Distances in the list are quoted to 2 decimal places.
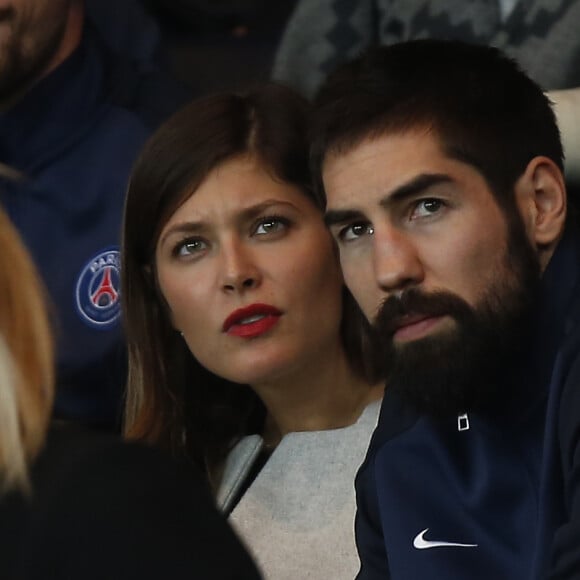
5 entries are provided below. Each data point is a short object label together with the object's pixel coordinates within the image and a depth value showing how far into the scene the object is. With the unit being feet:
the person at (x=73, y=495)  23.78
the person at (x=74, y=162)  27.71
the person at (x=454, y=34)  27.37
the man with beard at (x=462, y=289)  26.42
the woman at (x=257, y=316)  27.09
